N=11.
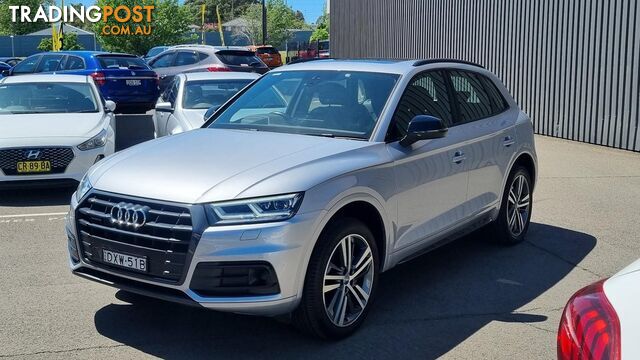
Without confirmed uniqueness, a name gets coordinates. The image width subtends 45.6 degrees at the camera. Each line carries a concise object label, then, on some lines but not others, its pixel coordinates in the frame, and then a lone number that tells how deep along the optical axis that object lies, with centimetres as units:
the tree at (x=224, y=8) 11731
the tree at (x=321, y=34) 6162
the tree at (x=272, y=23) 6594
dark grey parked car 1984
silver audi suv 422
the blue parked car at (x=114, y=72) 1720
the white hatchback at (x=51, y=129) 886
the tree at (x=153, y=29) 4469
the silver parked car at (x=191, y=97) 1052
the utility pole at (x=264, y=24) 4138
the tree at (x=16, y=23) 6656
